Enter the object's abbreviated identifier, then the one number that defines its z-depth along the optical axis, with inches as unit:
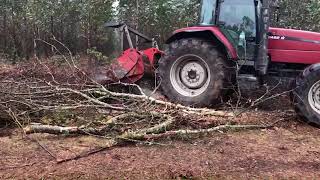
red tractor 180.0
